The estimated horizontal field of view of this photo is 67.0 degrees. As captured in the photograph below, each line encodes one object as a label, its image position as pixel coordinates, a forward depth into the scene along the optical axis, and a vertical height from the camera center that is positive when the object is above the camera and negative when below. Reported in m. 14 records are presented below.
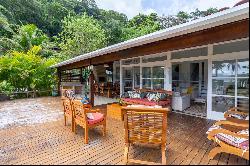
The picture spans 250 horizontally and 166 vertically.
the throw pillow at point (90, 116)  4.20 -0.83
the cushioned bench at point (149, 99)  6.07 -0.65
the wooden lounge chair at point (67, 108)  4.51 -0.71
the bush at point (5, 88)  11.24 -0.48
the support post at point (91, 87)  7.97 -0.31
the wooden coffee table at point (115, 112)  5.87 -1.03
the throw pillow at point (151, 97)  6.20 -0.58
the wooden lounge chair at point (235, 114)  3.66 -0.70
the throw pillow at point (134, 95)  6.74 -0.55
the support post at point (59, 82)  13.08 -0.16
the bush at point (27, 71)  11.52 +0.56
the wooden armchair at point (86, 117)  3.91 -0.84
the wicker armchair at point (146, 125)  2.93 -0.73
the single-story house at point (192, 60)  2.78 +0.60
